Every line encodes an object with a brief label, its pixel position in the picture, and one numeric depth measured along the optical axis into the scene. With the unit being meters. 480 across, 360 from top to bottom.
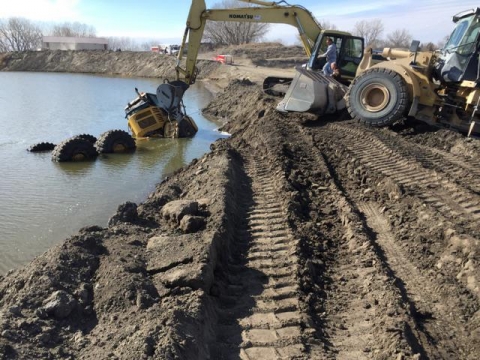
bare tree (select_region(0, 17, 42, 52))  96.38
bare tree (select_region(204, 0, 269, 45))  69.31
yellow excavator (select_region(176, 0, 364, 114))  11.10
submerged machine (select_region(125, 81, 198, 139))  14.14
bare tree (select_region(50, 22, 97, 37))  116.19
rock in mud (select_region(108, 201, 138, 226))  5.73
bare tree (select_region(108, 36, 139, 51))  115.12
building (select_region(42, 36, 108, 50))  81.24
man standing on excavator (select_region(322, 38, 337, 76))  11.85
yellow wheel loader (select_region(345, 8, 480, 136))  8.54
